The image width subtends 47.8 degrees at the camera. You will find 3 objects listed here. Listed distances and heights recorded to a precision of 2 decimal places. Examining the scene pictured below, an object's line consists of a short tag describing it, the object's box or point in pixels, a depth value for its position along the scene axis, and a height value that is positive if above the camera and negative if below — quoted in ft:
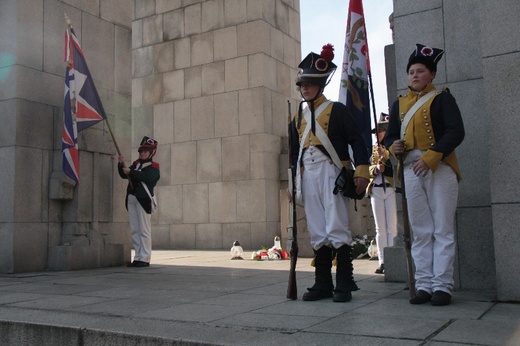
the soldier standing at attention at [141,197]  32.76 +1.36
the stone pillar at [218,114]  49.21 +9.44
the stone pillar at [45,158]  29.58 +3.44
